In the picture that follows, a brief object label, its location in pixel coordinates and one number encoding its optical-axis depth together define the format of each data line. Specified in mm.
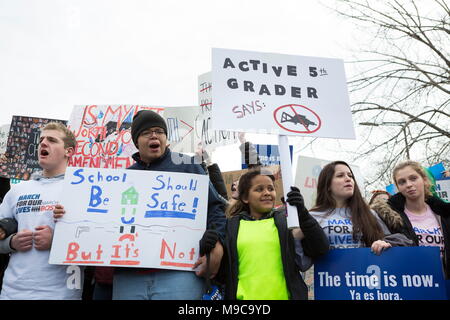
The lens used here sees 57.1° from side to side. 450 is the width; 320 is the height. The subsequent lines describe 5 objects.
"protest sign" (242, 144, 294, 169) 5871
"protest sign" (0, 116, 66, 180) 4828
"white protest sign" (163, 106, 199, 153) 4450
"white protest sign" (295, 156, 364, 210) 5129
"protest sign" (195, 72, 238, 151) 4750
